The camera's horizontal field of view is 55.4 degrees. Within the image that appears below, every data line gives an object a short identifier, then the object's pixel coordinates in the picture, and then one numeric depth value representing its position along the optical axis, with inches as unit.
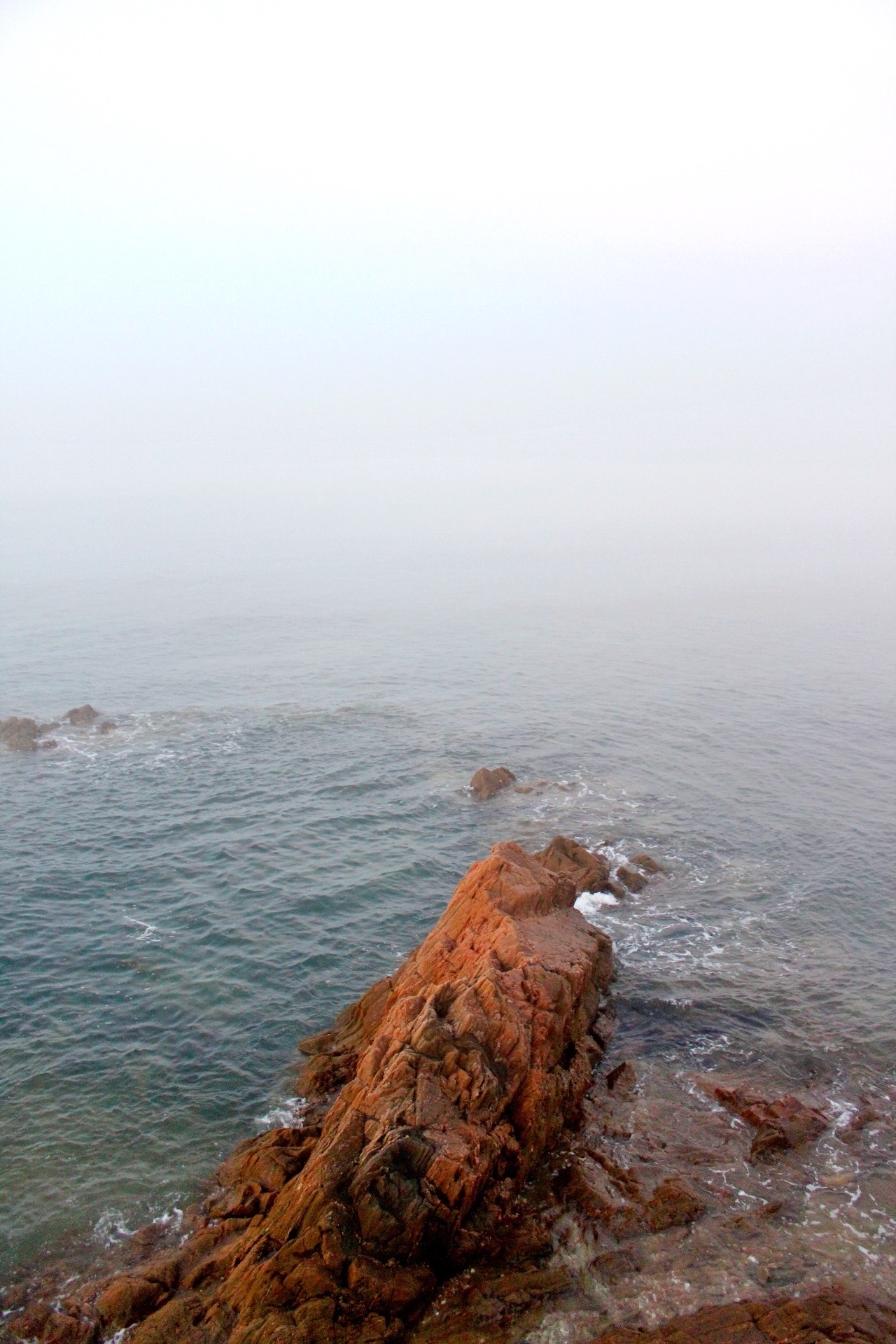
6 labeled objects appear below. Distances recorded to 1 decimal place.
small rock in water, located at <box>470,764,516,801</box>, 2375.7
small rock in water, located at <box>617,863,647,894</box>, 1850.4
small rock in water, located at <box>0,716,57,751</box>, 2635.3
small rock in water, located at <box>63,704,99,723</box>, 2908.5
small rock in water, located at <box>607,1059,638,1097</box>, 1187.9
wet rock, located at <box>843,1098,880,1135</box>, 1114.1
